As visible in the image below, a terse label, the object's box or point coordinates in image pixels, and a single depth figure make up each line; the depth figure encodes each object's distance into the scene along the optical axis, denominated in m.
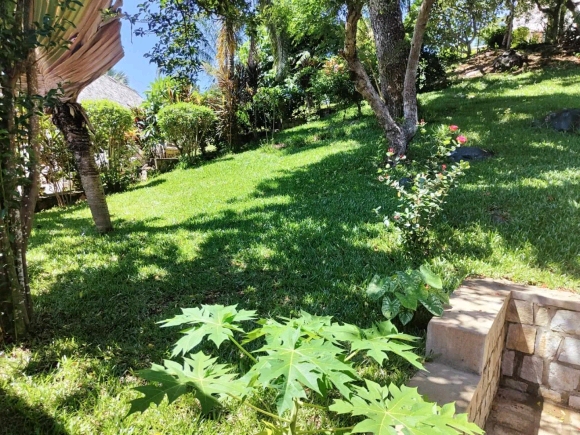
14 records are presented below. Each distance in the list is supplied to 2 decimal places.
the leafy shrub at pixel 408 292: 2.34
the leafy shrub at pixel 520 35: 21.42
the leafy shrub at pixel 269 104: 11.69
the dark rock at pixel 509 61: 14.65
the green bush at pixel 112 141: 8.84
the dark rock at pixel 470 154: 6.31
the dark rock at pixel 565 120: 7.07
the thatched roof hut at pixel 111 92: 17.23
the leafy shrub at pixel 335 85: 10.84
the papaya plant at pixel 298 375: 1.14
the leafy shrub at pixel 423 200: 3.40
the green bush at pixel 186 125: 10.36
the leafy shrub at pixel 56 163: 8.00
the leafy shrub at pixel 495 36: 19.77
